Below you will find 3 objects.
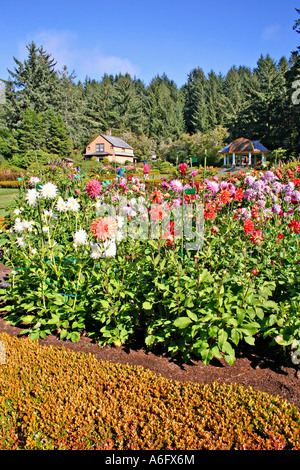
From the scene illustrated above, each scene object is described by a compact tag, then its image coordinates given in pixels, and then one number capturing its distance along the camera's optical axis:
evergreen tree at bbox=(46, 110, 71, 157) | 37.59
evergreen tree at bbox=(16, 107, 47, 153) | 35.78
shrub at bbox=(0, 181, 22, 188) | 18.90
